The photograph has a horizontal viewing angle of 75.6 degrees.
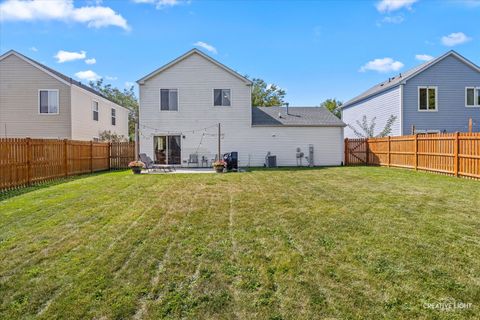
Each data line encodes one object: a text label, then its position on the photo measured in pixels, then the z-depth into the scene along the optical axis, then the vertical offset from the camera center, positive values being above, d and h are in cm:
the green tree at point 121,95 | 4397 +896
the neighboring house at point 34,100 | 1850 +342
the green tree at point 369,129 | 2142 +187
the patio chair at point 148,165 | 1566 -49
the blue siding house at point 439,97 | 2020 +362
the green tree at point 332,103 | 4542 +761
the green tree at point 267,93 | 4219 +848
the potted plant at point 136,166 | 1445 -49
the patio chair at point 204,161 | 1876 -38
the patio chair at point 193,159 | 1864 -25
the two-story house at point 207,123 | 1855 +191
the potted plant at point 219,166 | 1485 -55
